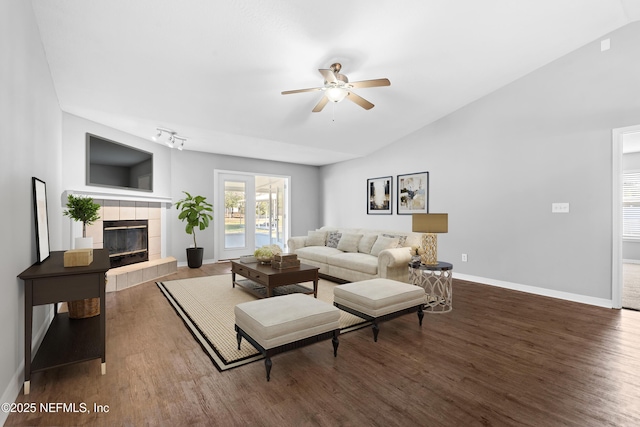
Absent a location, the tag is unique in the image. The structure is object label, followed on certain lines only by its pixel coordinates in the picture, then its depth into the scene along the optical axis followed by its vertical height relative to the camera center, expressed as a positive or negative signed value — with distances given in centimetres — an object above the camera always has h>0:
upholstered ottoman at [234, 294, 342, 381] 212 -85
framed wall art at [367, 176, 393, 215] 655 +34
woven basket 281 -94
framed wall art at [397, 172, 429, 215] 584 +35
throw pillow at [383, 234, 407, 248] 452 -45
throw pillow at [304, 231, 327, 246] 596 -57
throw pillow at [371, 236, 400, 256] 450 -51
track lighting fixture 509 +133
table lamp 349 -22
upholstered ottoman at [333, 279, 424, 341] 276 -86
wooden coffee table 364 -83
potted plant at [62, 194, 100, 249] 354 +0
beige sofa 420 -70
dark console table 189 -58
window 642 +11
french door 698 -4
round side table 346 -111
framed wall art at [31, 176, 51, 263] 237 -6
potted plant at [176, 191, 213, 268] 595 -13
